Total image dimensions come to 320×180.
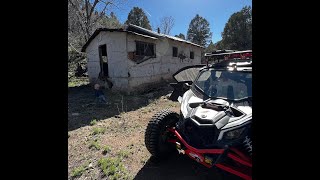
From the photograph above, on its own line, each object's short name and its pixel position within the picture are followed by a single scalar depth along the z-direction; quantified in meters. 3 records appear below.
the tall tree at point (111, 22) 21.01
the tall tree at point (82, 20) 15.50
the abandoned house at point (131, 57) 7.86
